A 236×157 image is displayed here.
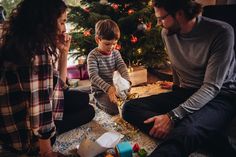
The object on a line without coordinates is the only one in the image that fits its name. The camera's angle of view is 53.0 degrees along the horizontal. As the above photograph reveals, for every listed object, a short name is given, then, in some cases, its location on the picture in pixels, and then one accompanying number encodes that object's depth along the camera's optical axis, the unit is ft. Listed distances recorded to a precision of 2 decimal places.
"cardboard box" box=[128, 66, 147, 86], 7.39
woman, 3.13
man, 3.61
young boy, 5.54
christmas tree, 6.98
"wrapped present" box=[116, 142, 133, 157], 3.76
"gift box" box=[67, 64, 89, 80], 8.05
